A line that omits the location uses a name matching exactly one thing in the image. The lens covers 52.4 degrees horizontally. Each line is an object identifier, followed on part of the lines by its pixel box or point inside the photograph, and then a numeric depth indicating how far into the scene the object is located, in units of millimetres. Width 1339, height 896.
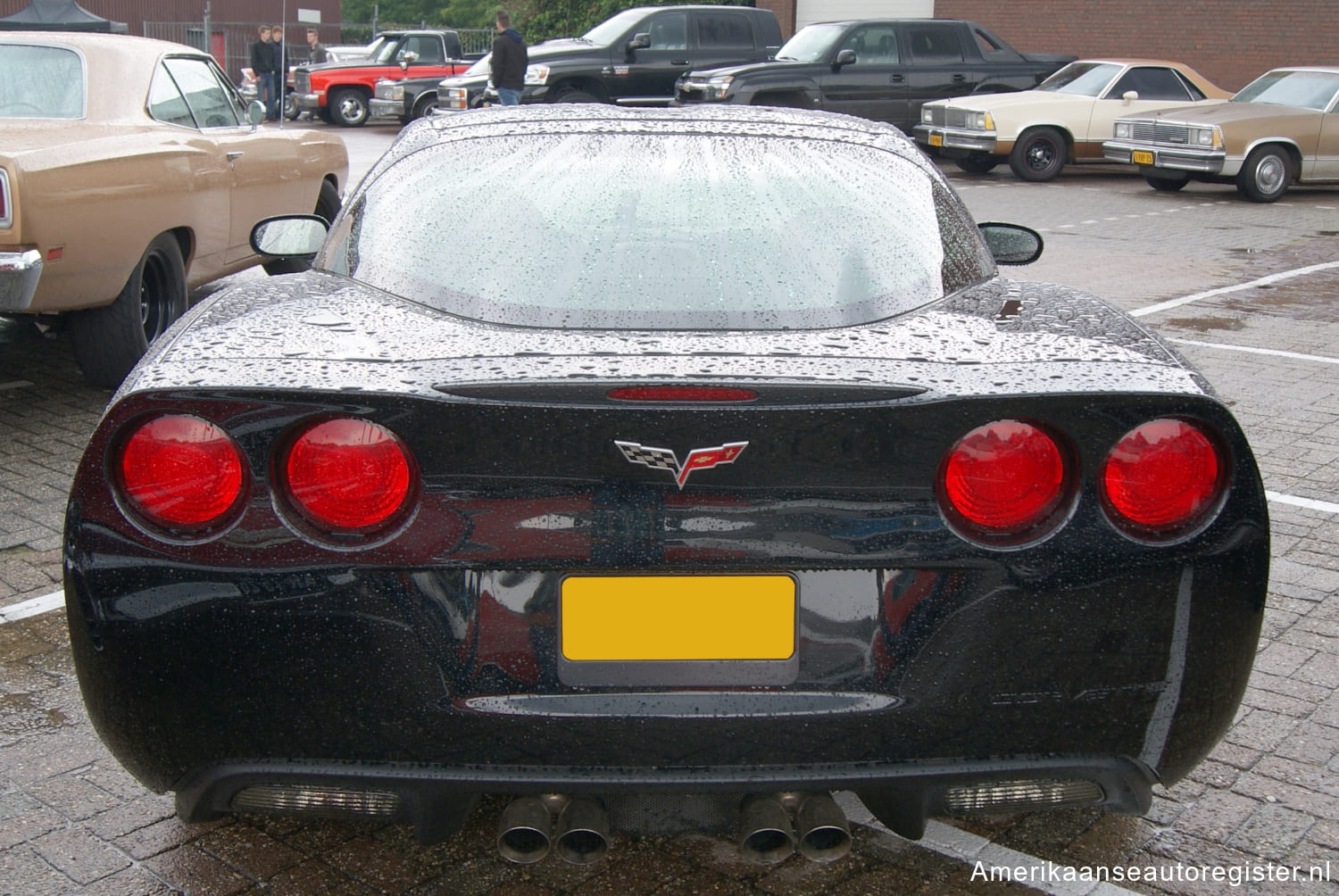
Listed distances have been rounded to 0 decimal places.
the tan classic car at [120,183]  5254
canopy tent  20094
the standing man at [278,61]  28297
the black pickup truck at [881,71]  18422
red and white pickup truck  26391
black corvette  2016
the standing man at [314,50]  32219
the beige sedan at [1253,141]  15406
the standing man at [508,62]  18438
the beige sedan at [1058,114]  17281
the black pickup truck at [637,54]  20562
